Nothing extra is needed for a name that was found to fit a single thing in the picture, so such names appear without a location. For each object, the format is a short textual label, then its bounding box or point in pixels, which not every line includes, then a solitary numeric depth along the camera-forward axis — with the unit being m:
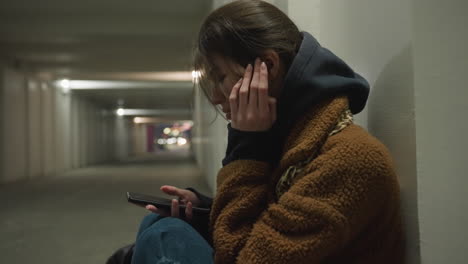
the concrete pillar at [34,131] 8.09
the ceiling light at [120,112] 19.35
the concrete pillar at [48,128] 9.09
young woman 0.77
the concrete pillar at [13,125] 6.80
